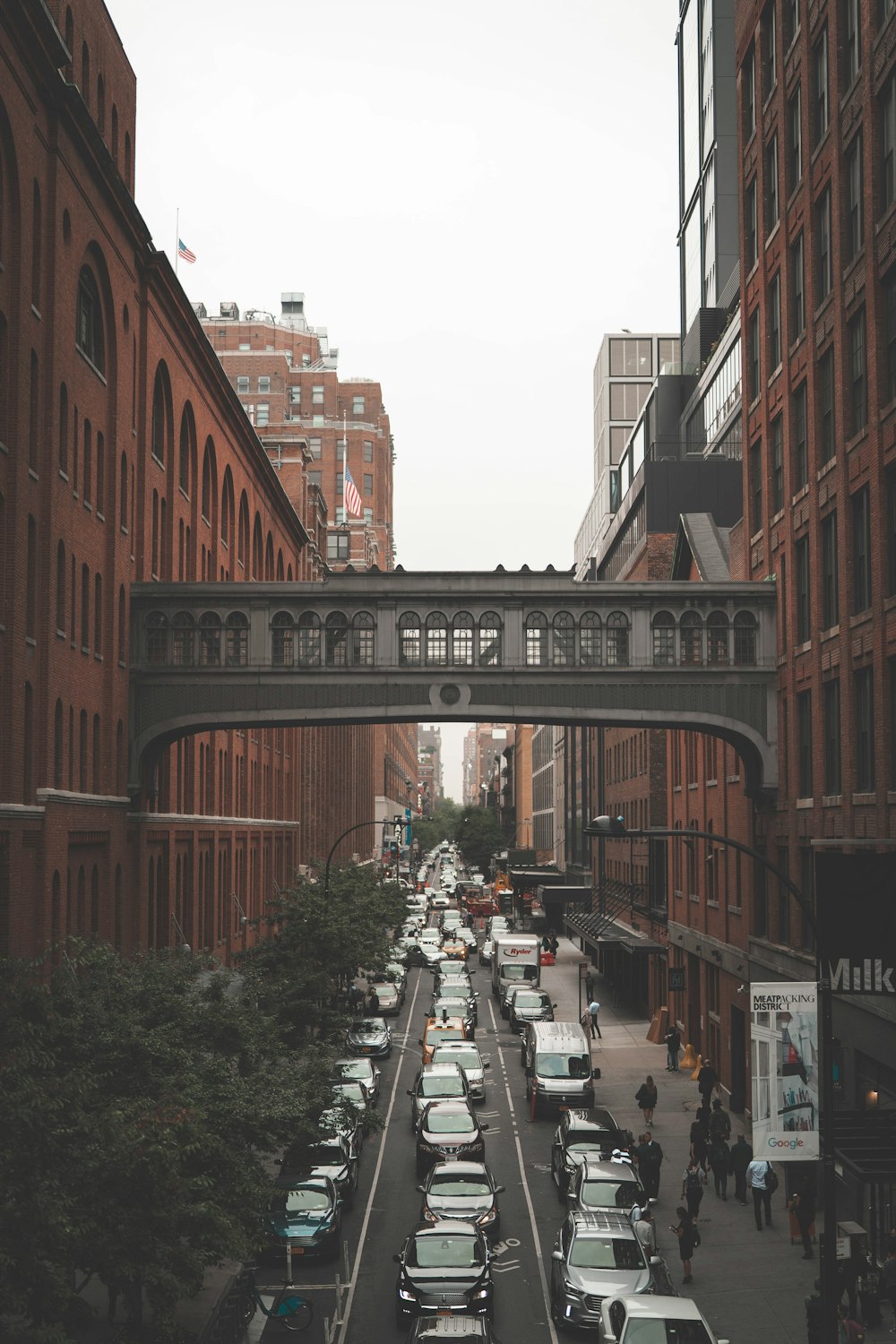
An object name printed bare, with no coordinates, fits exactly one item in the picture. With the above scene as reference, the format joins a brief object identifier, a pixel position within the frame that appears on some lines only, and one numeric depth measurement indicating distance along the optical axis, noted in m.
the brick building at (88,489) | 28.19
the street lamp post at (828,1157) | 16.59
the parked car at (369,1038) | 47.19
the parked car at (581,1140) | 30.81
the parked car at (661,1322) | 18.38
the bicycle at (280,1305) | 20.23
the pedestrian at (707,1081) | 37.72
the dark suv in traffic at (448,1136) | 32.06
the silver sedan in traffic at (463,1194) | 26.20
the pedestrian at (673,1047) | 46.72
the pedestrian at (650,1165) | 29.83
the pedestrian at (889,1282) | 21.80
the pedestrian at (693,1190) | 26.73
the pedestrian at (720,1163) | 31.16
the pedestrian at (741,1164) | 30.83
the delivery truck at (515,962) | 64.94
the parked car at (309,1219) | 25.27
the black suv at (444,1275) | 22.03
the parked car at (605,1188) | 26.61
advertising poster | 20.75
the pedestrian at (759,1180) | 27.92
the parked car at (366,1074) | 37.59
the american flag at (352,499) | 91.88
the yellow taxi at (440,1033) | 47.66
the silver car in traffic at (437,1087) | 37.75
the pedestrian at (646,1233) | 24.52
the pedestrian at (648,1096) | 37.19
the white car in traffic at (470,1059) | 41.38
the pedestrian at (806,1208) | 26.56
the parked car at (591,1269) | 21.94
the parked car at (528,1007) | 55.09
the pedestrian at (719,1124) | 31.58
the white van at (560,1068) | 40.06
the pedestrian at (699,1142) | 30.97
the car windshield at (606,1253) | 22.75
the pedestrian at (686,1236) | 24.66
